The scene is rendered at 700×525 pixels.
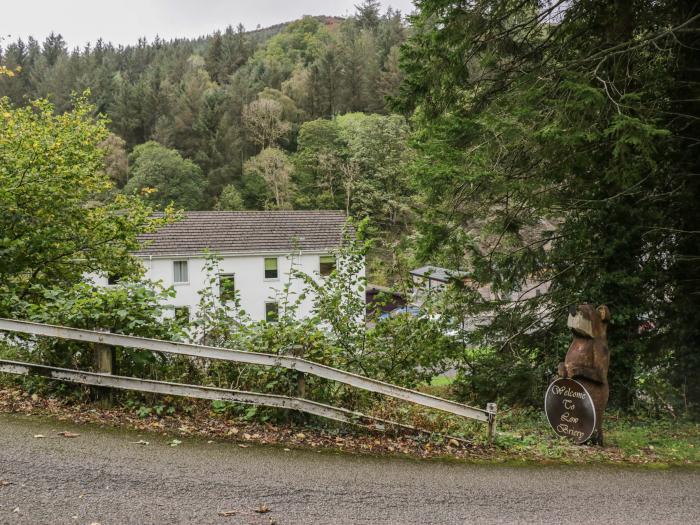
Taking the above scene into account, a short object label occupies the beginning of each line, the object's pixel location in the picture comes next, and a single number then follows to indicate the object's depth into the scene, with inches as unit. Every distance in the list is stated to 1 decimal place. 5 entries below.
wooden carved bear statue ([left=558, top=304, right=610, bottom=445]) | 310.5
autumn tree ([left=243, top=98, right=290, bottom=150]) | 2950.3
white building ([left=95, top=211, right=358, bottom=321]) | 1360.7
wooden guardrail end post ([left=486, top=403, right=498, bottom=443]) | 286.8
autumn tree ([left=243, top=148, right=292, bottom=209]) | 2509.8
